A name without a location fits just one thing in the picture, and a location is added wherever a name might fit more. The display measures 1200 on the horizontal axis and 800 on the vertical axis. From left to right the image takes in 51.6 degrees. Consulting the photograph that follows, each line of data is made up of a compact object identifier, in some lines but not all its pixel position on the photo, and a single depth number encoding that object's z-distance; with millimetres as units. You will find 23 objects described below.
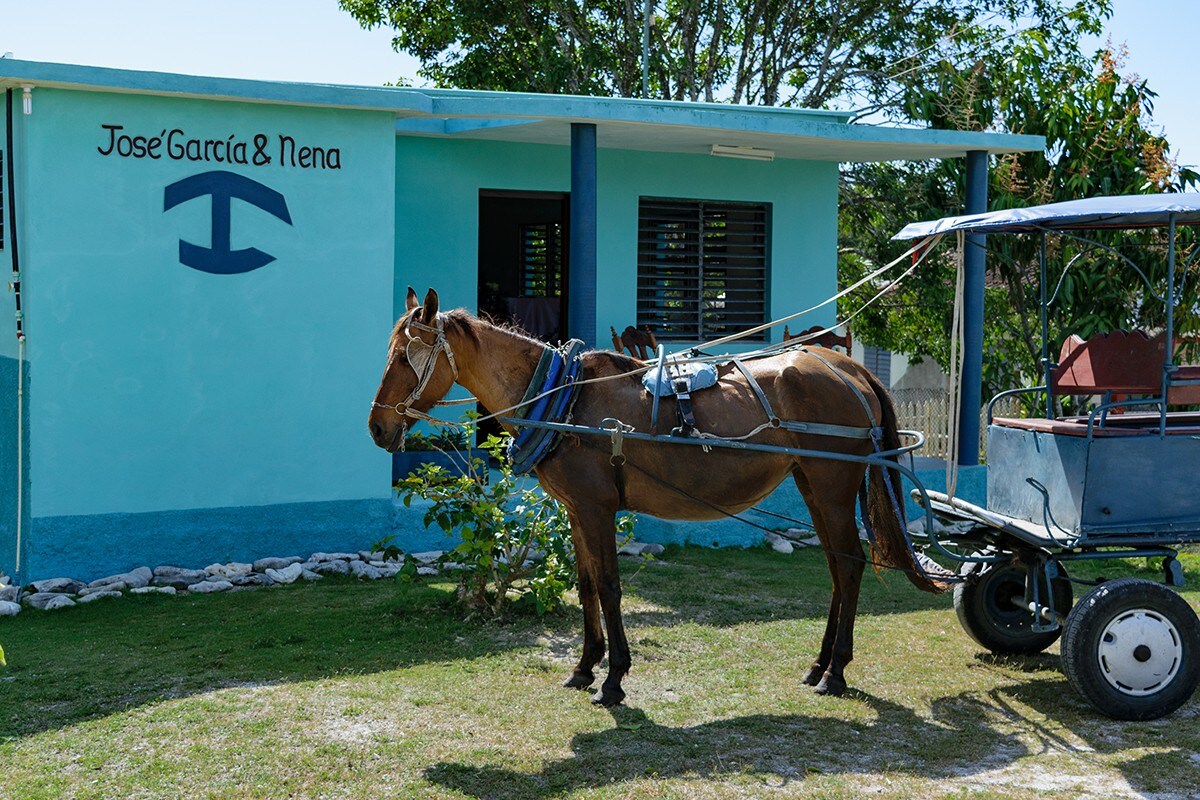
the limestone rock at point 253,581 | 9352
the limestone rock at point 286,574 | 9383
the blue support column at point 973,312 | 11961
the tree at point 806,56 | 19016
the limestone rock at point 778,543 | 11273
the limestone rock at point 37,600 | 8539
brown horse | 6367
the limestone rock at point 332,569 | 9680
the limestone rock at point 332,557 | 9852
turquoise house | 9023
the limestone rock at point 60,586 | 8844
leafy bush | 8094
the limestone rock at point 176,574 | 9312
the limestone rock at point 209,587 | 9086
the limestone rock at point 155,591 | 8922
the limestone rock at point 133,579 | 9016
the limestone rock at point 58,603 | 8500
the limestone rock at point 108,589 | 8805
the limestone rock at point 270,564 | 9639
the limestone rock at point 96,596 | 8664
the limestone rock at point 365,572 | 9641
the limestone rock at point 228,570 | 9414
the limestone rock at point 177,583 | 9141
